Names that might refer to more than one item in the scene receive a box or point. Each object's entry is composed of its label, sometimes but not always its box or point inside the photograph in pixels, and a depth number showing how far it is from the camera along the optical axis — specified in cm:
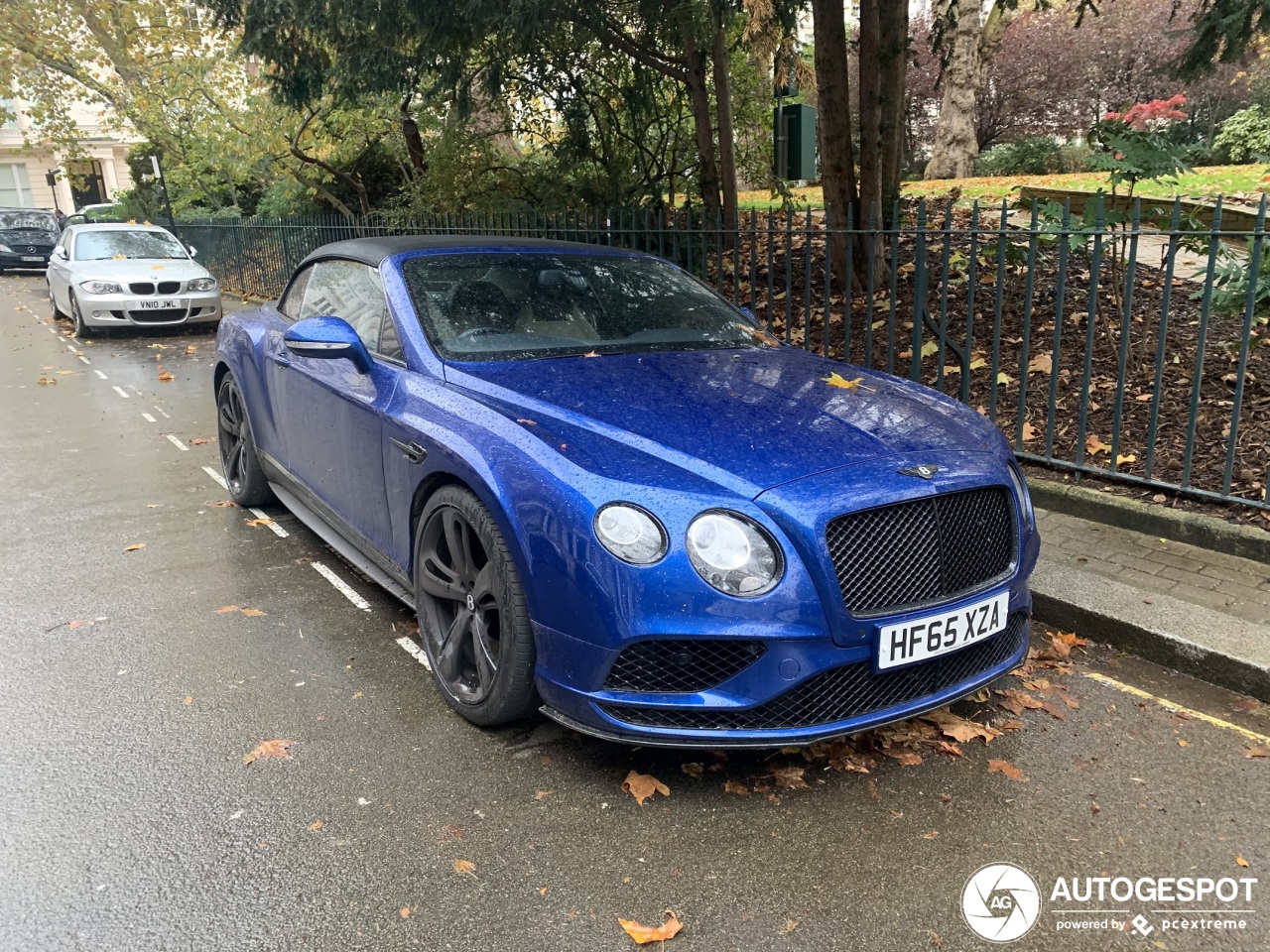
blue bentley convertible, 267
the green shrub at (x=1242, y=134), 1902
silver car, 1329
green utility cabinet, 1212
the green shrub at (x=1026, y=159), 2122
